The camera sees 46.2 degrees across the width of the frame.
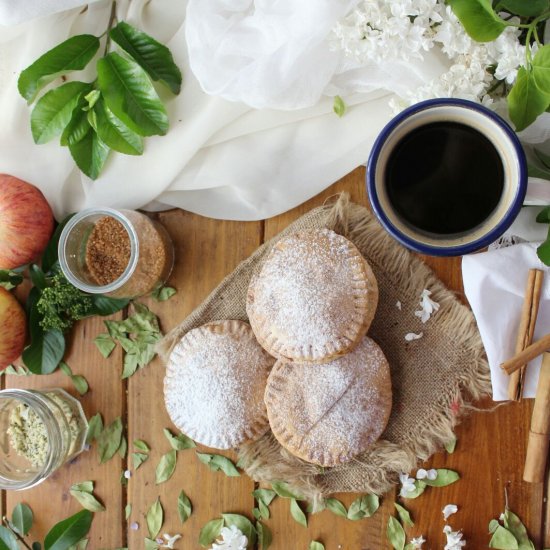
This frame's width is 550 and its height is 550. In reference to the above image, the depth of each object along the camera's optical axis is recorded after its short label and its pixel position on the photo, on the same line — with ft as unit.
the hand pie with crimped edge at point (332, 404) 3.27
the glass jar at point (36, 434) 3.44
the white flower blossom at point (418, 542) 3.41
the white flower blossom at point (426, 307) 3.39
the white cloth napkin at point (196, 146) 3.40
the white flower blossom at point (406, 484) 3.41
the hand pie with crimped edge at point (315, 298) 3.16
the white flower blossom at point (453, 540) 3.38
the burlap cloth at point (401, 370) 3.39
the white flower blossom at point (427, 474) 3.42
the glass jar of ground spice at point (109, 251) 3.34
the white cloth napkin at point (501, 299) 3.23
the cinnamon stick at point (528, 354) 3.16
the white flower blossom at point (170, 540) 3.60
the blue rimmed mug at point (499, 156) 2.61
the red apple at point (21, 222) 3.40
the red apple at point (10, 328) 3.48
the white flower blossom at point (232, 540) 3.48
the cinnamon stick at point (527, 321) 3.21
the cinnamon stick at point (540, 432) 3.20
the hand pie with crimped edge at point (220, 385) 3.34
